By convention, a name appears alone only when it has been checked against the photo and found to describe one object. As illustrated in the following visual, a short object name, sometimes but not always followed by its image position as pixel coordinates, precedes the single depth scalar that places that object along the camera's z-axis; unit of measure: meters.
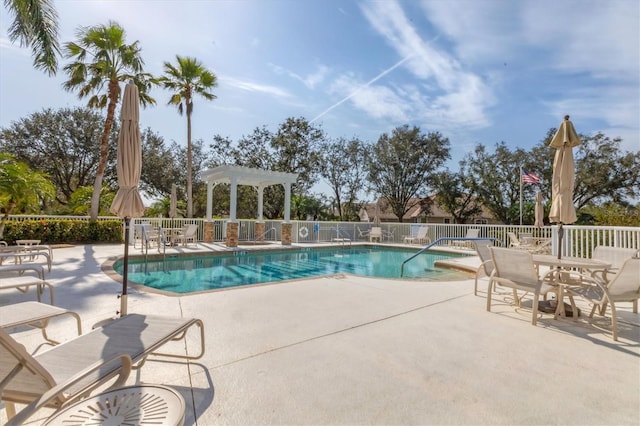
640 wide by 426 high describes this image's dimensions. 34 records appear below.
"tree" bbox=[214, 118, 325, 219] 24.09
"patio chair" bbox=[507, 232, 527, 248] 10.50
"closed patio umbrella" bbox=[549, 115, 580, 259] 4.12
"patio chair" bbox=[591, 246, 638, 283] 4.32
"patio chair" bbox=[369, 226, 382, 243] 16.49
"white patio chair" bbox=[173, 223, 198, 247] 11.89
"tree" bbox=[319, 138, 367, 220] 27.73
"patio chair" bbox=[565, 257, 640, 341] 3.21
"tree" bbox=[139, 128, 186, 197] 23.70
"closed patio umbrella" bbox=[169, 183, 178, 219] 14.16
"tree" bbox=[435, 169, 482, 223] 27.62
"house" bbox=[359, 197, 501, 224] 29.58
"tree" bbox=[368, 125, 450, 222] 27.09
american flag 18.27
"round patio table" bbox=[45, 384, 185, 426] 1.26
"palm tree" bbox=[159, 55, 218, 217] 15.07
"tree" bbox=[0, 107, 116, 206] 20.53
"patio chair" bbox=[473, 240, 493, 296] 4.77
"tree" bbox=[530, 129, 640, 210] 23.30
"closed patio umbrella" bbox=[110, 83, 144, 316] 3.05
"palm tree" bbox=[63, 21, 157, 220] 11.89
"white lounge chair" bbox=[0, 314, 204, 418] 1.44
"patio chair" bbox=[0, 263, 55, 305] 3.57
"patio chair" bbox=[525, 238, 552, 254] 9.02
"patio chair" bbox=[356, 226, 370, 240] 17.72
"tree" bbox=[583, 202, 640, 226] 9.89
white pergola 13.15
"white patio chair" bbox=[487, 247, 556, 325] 3.60
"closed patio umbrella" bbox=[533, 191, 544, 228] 9.70
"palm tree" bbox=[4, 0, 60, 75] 8.11
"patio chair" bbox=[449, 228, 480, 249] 13.82
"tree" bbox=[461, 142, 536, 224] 26.83
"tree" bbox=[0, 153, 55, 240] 7.93
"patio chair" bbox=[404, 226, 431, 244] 15.33
